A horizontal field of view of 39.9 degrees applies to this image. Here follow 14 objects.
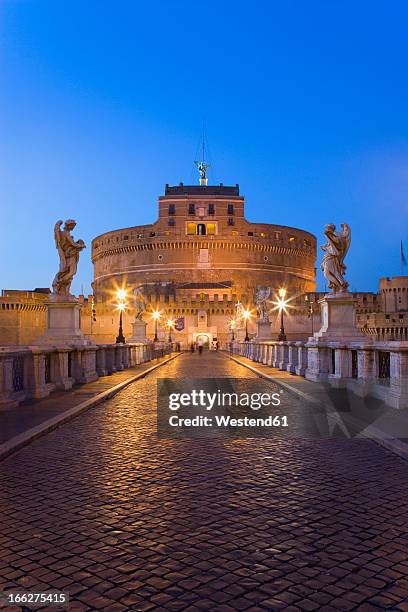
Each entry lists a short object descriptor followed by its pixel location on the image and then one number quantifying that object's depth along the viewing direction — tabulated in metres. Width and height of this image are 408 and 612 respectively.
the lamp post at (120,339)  28.25
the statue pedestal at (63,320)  14.62
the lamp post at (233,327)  65.00
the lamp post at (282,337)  31.35
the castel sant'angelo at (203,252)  91.81
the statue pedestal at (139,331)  30.62
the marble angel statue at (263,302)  33.53
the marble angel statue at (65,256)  15.02
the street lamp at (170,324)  76.93
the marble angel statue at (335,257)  14.54
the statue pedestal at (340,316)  14.03
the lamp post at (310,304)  78.00
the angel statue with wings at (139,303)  32.21
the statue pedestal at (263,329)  32.28
